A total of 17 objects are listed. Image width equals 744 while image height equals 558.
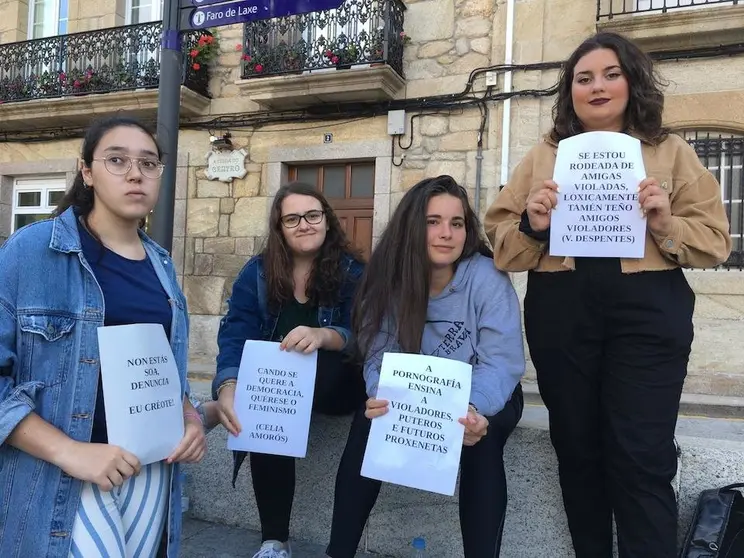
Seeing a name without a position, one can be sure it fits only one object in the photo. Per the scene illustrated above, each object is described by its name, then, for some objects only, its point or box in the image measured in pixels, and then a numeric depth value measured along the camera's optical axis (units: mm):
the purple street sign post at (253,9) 3158
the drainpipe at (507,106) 7000
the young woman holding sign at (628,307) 1652
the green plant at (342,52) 7480
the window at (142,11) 9453
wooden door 8078
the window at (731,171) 6301
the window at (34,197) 9836
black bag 1791
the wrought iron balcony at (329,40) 7371
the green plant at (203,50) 8266
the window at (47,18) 9867
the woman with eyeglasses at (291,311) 2270
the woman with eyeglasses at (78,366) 1354
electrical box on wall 7535
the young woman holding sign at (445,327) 1854
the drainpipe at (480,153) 7176
